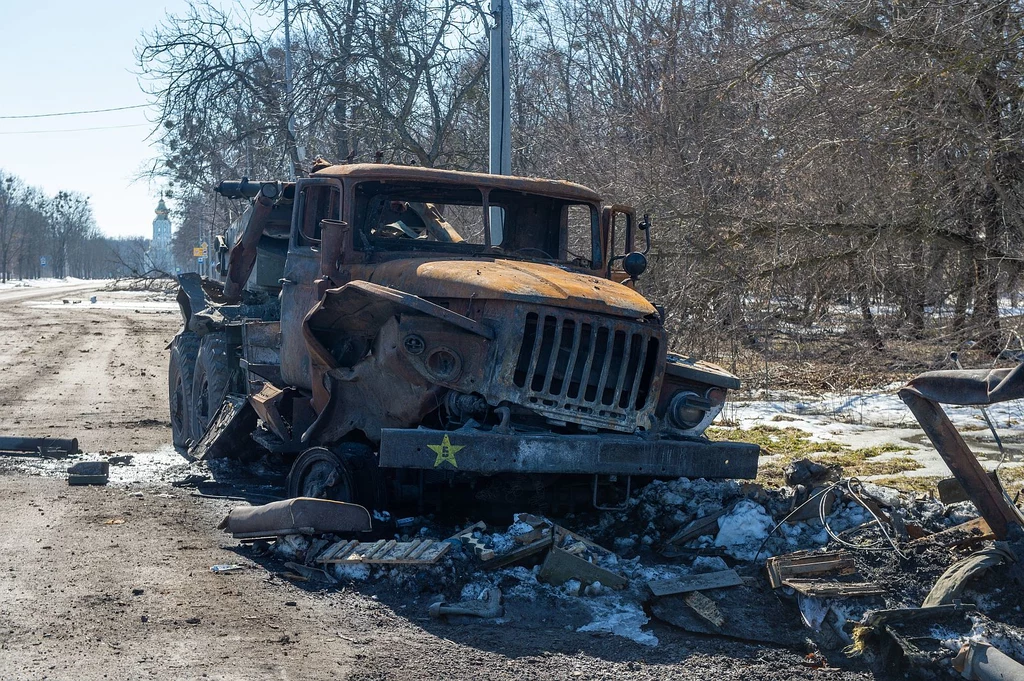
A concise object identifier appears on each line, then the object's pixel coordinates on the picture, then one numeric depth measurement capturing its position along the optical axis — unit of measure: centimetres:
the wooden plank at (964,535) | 536
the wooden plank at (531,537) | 565
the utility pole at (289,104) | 1951
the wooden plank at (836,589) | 478
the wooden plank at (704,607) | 482
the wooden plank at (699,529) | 632
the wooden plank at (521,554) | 551
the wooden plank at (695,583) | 510
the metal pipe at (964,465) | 512
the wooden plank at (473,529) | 589
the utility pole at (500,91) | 1338
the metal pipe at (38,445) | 937
